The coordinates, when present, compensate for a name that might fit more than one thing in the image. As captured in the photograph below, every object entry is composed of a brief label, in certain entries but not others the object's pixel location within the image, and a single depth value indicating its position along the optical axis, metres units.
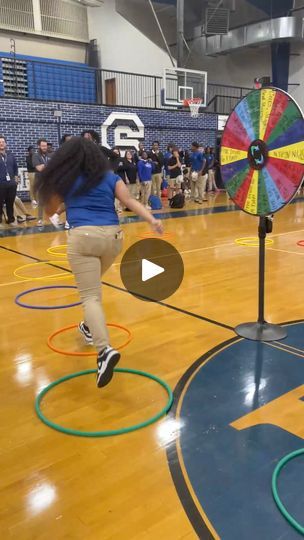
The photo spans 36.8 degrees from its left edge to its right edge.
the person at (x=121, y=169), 11.23
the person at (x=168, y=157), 13.00
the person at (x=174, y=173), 12.86
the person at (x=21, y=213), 9.91
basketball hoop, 16.02
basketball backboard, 15.72
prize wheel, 3.23
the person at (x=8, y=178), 8.92
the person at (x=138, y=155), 12.02
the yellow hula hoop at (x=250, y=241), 7.28
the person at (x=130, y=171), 11.39
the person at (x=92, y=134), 4.84
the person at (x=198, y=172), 13.05
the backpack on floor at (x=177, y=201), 12.03
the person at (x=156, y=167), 12.57
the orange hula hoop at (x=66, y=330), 3.41
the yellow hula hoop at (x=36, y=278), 5.47
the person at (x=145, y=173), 11.74
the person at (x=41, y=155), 8.62
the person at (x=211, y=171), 14.04
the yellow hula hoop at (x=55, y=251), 6.67
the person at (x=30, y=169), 10.65
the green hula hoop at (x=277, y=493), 1.74
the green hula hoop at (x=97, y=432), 2.39
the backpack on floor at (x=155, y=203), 11.99
